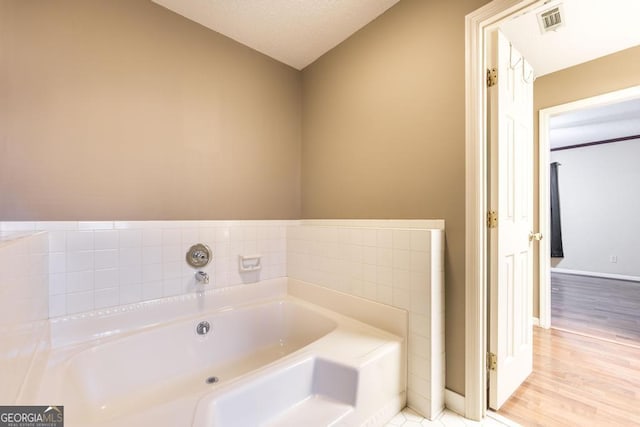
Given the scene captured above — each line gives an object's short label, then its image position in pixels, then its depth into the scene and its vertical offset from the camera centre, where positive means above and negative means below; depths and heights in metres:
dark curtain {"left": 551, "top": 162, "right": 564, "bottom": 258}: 4.88 -0.12
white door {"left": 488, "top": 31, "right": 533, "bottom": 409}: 1.39 -0.03
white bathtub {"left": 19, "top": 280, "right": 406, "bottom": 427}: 0.97 -0.72
